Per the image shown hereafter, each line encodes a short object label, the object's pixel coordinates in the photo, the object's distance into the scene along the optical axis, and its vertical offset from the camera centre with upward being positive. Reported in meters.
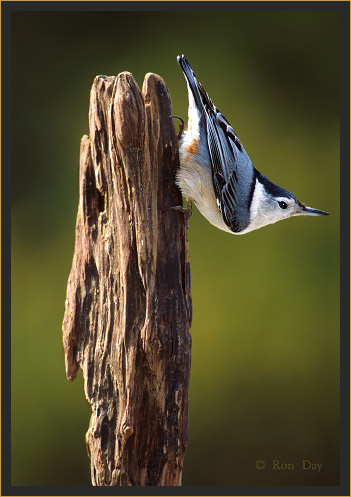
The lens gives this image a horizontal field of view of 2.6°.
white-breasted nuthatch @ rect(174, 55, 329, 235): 5.50 +0.01
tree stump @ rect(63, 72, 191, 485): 5.47 -0.07
